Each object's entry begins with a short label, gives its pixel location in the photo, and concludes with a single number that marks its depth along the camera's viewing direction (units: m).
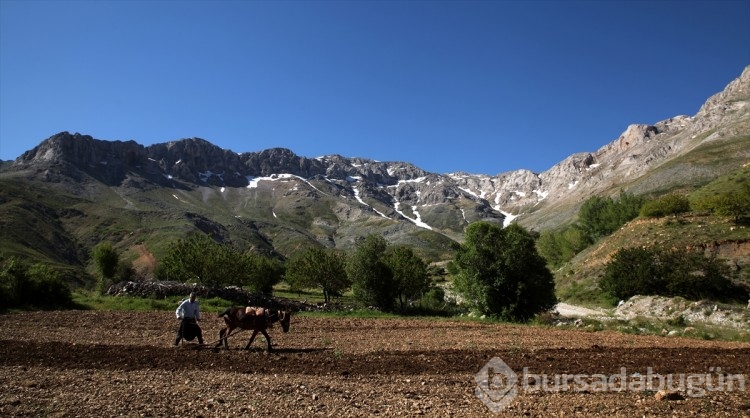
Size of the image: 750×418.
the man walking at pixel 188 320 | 17.09
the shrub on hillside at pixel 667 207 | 62.78
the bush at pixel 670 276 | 41.44
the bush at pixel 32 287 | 29.38
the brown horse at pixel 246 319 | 16.95
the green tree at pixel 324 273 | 53.22
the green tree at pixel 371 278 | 46.84
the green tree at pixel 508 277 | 36.50
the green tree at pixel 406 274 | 49.85
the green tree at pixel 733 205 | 52.81
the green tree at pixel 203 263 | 51.00
